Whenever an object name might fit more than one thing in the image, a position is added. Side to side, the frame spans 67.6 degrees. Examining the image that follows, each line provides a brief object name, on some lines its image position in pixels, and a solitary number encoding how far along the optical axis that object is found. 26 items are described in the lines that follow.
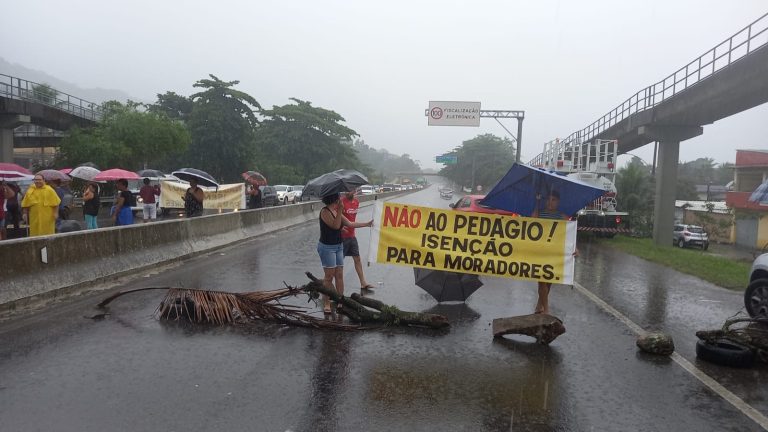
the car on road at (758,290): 7.10
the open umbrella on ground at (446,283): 8.63
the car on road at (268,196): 33.25
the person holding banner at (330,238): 7.47
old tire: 5.88
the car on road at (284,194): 40.59
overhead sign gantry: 41.03
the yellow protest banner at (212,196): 25.88
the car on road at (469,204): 14.91
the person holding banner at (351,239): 9.41
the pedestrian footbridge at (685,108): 17.66
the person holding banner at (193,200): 13.08
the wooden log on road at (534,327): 6.49
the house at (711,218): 41.97
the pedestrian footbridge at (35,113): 31.56
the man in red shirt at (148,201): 15.67
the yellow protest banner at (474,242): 7.61
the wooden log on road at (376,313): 7.04
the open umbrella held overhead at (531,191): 7.67
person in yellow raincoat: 10.04
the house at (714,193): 66.53
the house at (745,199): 40.16
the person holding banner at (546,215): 7.63
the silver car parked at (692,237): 37.81
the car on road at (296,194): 43.01
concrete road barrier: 7.46
